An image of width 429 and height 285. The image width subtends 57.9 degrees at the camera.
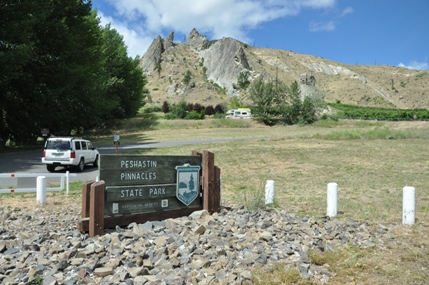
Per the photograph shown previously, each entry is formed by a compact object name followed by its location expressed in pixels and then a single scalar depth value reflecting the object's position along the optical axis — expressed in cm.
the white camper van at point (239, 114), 7756
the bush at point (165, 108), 7943
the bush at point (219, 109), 7988
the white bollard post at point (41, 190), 1077
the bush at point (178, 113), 6875
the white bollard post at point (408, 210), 832
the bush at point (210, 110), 7769
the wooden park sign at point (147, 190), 691
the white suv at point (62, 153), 1948
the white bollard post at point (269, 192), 1000
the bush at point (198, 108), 7694
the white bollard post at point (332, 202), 927
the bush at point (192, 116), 6862
